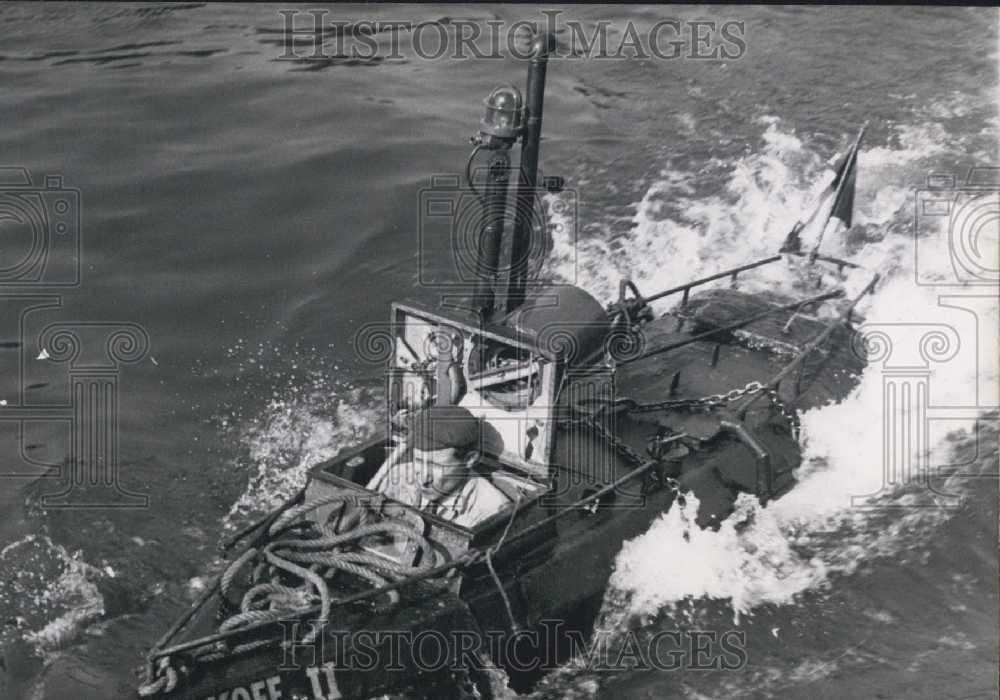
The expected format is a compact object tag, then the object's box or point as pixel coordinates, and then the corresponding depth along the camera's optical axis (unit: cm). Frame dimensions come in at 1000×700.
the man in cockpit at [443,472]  880
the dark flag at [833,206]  1423
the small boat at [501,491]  809
